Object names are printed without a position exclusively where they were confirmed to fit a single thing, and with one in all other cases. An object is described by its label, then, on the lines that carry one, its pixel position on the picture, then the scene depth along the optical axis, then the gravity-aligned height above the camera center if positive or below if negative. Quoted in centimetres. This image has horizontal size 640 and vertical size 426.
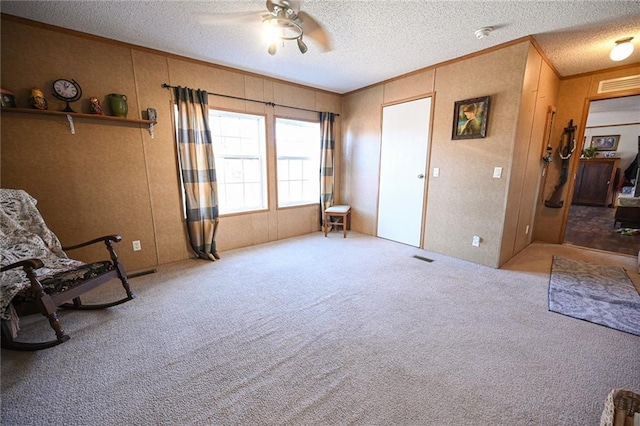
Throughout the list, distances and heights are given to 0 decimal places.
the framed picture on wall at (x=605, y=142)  702 +90
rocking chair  164 -77
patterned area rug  202 -114
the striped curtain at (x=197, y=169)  302 +3
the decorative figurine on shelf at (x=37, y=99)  225 +64
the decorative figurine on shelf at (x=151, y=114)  283 +64
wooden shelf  220 +54
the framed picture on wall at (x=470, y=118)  286 +65
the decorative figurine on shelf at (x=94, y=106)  251 +65
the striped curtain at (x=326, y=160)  433 +22
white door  354 +6
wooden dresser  693 -20
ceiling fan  201 +133
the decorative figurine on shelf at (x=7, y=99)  214 +62
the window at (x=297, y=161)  409 +18
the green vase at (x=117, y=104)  258 +69
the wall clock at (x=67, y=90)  236 +77
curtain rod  292 +101
